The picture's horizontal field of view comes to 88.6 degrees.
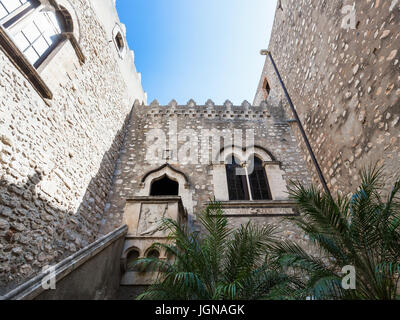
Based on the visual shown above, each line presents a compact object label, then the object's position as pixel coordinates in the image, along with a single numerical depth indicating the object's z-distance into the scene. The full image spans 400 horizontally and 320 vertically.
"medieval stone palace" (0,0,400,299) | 3.08
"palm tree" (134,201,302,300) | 2.54
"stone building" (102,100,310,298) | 4.39
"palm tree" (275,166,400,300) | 2.36
